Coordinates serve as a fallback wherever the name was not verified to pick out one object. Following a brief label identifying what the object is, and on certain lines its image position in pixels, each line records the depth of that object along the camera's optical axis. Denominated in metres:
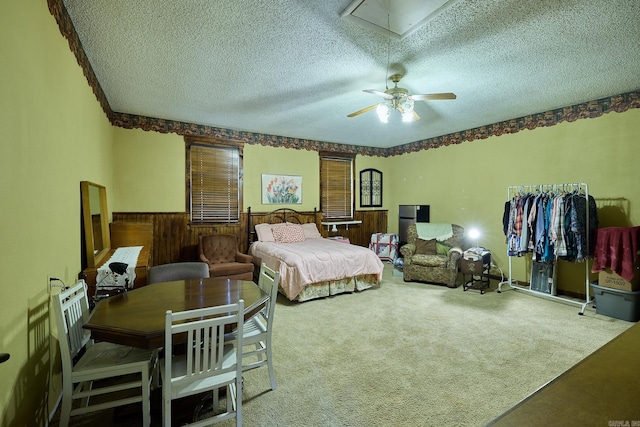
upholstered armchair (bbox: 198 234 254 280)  4.43
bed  4.05
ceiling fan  2.94
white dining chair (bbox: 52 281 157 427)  1.55
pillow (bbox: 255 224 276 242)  5.38
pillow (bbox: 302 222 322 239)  5.82
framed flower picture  5.77
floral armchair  4.78
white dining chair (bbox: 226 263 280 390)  2.13
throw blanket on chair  5.34
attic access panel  1.96
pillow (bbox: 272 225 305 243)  5.40
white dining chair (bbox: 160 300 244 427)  1.48
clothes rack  3.67
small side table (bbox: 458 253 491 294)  4.56
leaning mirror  2.68
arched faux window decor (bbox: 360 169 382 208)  7.01
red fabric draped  3.30
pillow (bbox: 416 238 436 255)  5.31
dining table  1.56
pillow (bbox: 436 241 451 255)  5.19
